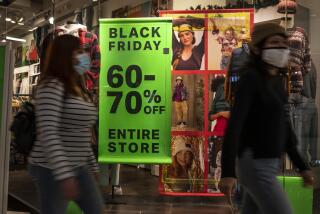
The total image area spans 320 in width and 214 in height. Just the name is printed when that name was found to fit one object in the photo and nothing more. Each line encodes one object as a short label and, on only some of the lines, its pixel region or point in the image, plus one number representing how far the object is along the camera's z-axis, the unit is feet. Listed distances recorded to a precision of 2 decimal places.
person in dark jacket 6.92
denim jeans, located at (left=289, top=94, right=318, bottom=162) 14.42
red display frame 15.44
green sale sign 14.49
